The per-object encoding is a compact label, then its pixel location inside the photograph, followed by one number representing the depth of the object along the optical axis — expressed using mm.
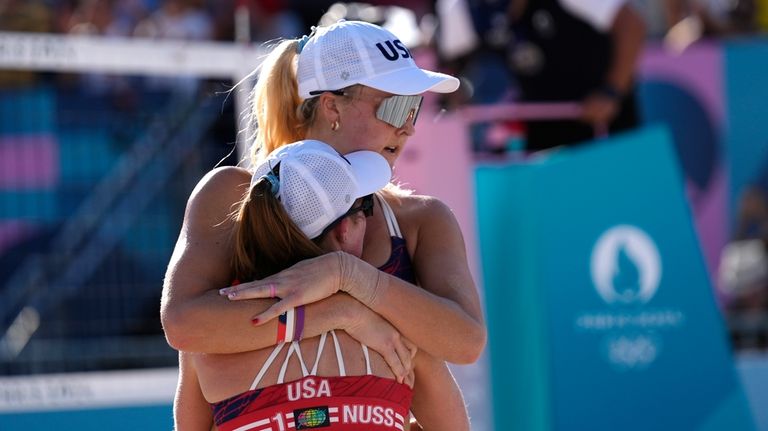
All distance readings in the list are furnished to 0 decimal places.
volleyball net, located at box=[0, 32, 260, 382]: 12234
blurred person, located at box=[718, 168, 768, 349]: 16406
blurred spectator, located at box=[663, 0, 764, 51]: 18328
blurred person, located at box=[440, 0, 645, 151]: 13719
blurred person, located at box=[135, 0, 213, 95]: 16828
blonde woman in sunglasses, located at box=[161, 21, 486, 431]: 5148
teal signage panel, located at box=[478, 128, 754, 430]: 11422
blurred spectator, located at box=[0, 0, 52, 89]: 15305
